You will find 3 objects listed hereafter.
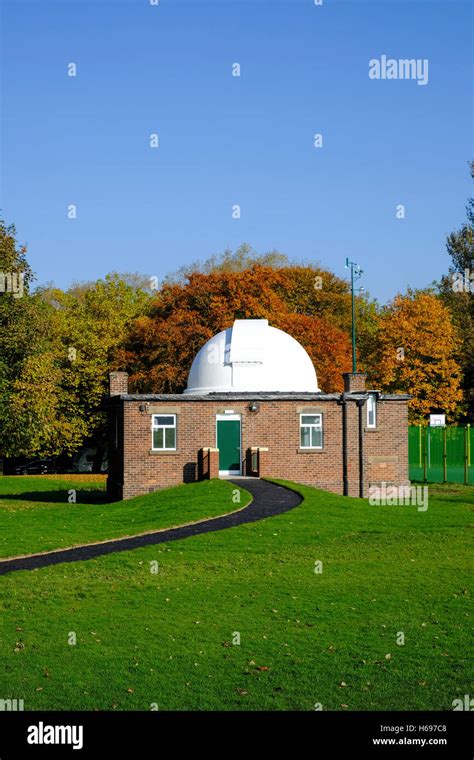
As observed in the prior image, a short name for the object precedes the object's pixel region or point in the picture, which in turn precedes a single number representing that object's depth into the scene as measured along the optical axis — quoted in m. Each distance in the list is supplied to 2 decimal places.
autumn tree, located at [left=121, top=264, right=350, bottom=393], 53.47
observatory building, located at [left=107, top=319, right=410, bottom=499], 36.06
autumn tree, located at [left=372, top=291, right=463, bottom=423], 62.31
